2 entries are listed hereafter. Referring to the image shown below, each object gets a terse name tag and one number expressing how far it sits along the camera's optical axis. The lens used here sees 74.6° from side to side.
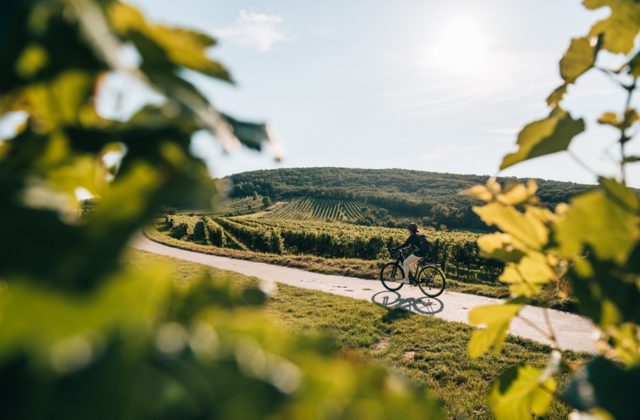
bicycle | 11.80
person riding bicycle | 11.76
